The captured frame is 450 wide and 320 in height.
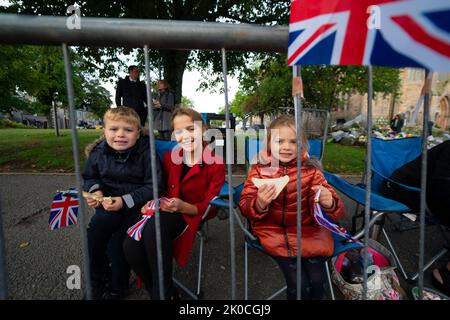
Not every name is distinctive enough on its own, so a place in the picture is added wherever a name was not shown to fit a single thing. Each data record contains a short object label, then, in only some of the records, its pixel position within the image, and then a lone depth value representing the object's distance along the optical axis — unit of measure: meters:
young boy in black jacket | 1.71
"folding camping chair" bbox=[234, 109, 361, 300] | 1.58
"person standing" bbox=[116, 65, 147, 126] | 5.30
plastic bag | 1.65
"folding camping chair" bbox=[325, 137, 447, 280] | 2.17
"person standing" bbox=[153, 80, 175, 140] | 4.86
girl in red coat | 1.53
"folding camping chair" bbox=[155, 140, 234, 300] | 1.66
